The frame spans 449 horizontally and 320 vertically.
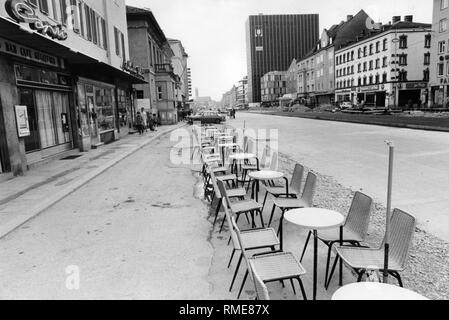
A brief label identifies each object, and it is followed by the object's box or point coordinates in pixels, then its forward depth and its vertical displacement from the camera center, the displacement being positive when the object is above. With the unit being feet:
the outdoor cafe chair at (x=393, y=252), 12.33 -5.56
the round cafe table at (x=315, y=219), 14.11 -4.80
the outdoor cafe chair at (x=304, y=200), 19.62 -5.43
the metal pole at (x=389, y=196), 10.42 -2.80
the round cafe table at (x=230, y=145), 39.90 -4.22
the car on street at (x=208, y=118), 145.18 -4.10
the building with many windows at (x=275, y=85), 470.80 +26.30
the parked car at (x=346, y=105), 196.78 -2.25
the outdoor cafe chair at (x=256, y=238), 14.19 -5.63
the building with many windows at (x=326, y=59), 248.73 +33.72
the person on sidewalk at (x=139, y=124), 92.79 -3.31
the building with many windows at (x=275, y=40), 540.93 +95.78
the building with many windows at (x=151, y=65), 125.73 +17.53
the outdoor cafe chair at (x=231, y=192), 21.85 -5.53
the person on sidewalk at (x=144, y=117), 99.15 -1.88
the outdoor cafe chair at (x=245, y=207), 19.36 -5.50
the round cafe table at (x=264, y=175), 24.19 -4.79
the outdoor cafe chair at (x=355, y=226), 15.14 -5.41
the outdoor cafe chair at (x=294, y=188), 23.09 -5.38
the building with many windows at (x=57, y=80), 36.68 +4.92
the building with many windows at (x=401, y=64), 183.42 +18.14
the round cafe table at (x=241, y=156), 31.71 -4.43
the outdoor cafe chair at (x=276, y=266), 11.93 -5.59
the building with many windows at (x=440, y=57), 155.94 +17.87
